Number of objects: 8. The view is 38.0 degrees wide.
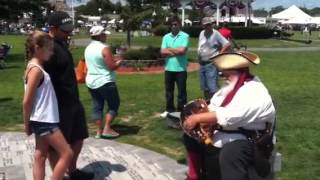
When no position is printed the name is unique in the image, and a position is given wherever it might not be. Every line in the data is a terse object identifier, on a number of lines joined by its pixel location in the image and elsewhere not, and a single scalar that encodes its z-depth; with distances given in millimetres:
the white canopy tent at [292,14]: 47064
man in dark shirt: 4113
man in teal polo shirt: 7194
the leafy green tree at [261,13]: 97621
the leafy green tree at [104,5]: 19271
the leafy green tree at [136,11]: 18315
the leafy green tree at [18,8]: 18451
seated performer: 3401
